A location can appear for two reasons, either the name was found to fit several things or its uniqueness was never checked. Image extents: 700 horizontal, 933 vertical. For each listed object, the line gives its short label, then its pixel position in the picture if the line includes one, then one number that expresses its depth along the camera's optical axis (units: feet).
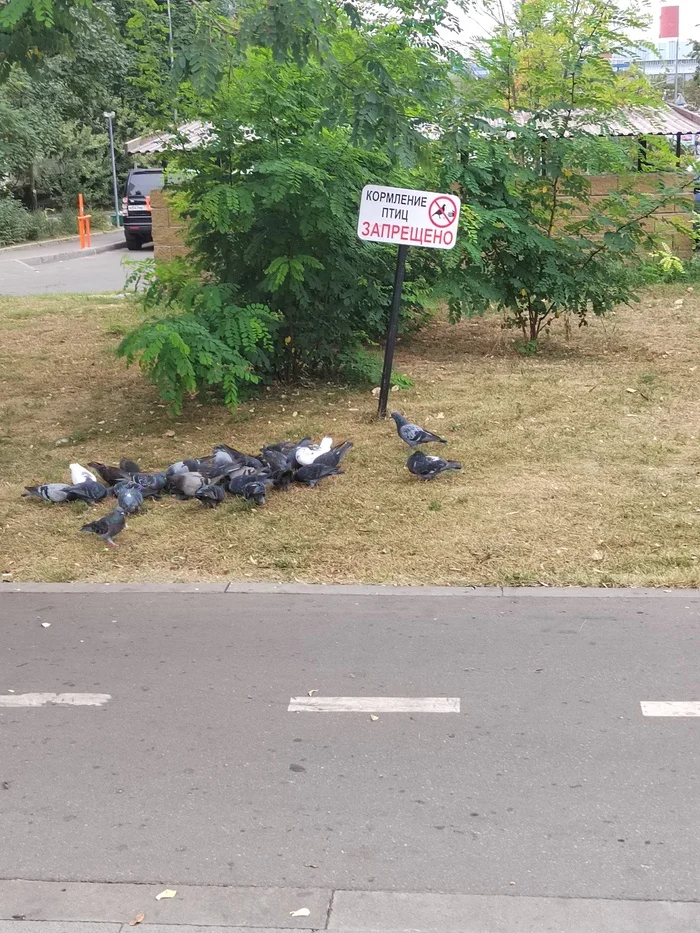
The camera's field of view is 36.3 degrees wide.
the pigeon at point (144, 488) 22.59
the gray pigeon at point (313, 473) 23.15
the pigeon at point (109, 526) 20.74
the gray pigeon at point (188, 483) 22.84
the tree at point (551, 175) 34.09
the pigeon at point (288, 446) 24.13
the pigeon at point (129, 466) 23.44
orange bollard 95.91
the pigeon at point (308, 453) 23.31
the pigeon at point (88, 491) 22.74
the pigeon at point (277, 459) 23.11
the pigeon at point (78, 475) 23.03
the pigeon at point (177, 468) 23.08
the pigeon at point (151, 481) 22.80
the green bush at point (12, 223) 100.42
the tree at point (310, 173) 25.85
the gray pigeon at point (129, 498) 21.93
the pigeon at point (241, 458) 23.32
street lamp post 115.38
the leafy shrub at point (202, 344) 27.07
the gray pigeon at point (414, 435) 24.93
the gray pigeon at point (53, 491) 22.90
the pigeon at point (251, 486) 22.22
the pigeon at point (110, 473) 23.32
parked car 89.10
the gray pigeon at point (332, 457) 23.36
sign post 26.53
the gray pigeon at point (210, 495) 22.20
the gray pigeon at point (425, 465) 23.52
